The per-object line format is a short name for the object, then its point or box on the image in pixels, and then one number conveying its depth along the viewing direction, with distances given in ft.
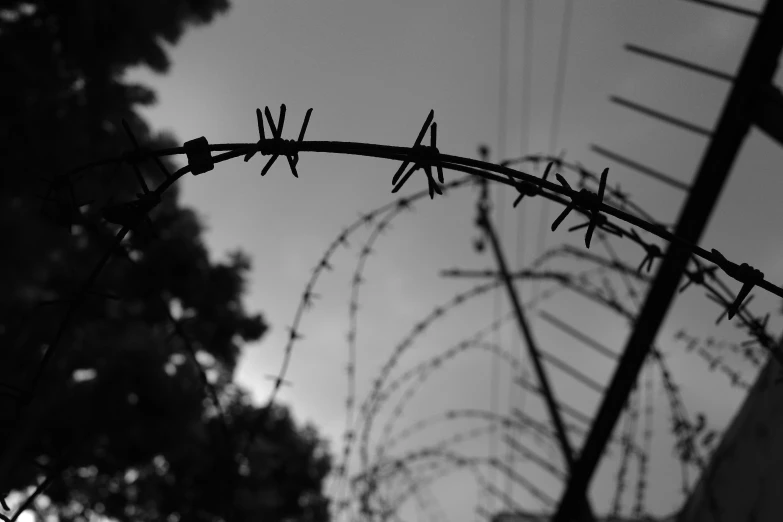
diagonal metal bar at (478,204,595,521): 7.27
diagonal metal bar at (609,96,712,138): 6.58
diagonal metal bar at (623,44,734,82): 6.36
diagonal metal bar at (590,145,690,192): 6.70
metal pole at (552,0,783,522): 5.81
